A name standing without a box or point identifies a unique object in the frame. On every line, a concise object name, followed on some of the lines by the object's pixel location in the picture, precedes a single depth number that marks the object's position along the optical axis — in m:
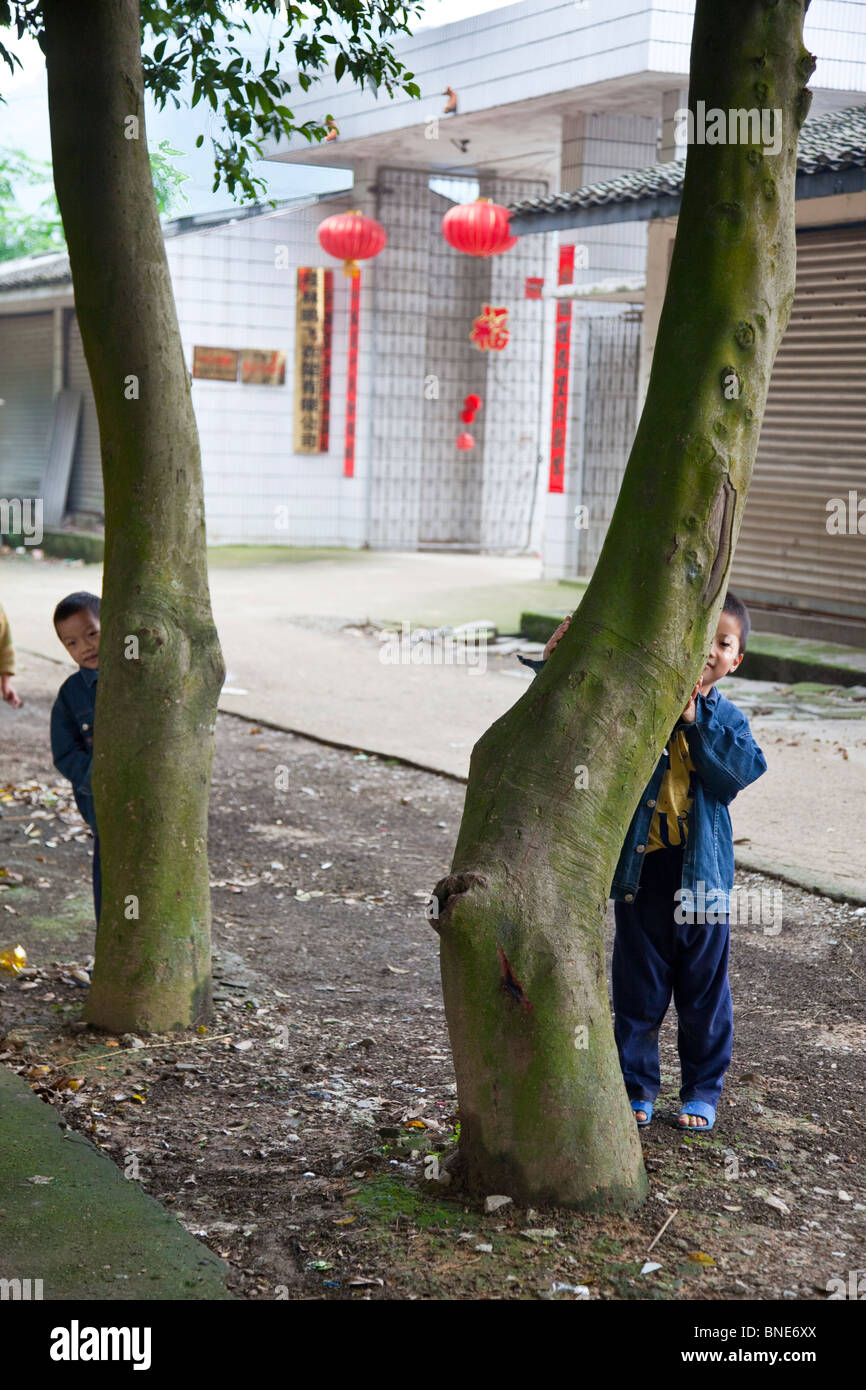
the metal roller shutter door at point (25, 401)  24.45
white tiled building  16.78
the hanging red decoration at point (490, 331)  18.98
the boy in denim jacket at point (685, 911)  3.62
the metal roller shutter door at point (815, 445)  11.99
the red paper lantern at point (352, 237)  18.11
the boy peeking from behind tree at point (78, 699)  4.96
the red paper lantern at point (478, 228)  15.55
